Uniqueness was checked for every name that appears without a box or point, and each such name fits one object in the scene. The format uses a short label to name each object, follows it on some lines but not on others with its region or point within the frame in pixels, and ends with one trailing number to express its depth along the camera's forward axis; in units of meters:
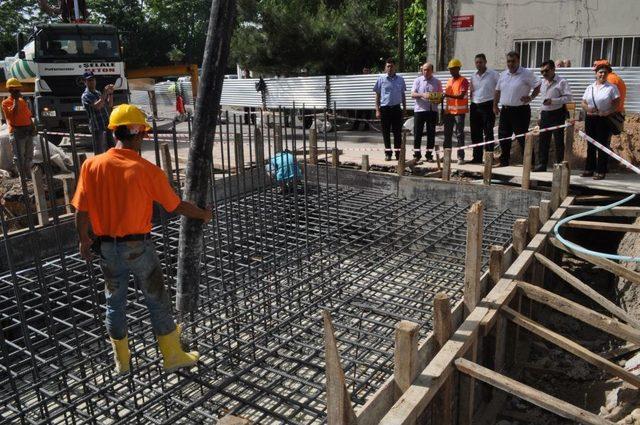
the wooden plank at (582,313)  4.11
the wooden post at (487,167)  6.61
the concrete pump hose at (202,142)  3.01
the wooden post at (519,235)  4.86
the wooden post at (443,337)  3.27
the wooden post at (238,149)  5.75
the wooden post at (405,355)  2.77
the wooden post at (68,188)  6.45
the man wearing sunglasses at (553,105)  6.71
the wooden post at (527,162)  6.30
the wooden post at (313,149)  7.96
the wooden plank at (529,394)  3.09
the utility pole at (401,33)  13.73
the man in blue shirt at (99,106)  7.23
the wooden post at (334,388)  2.20
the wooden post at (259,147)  6.40
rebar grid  3.39
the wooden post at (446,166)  6.98
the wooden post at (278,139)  5.32
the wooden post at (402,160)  7.34
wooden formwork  2.80
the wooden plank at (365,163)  7.82
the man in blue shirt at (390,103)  7.96
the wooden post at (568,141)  6.50
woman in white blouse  6.19
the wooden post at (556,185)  6.28
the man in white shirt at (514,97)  6.91
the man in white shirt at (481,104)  7.33
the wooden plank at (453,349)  2.82
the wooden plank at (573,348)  3.86
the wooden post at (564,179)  6.28
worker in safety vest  7.63
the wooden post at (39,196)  5.99
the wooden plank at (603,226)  5.45
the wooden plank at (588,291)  4.45
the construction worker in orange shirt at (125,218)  2.92
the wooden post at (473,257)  3.71
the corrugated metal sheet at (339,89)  9.73
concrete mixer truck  11.52
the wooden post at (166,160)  6.82
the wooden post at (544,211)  5.89
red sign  11.78
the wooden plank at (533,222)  5.53
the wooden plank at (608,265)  4.81
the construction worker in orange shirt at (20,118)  7.41
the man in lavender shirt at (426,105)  7.79
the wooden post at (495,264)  4.28
